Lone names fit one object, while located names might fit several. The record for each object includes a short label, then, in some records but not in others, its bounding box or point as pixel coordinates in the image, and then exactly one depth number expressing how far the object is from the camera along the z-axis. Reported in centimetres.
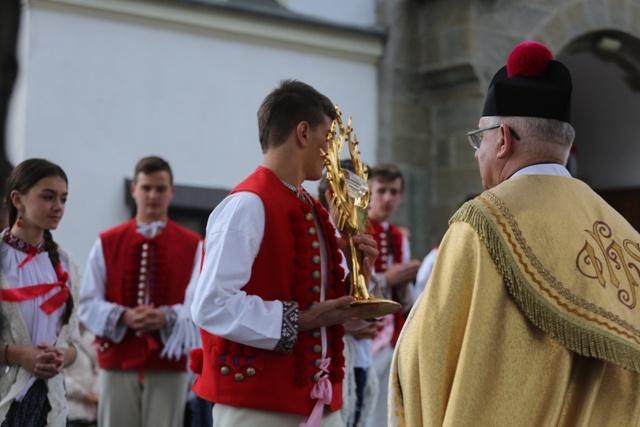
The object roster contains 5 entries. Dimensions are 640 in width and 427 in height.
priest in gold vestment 382
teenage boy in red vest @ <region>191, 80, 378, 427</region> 506
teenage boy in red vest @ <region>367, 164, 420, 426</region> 980
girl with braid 651
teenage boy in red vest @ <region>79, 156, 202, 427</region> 868
